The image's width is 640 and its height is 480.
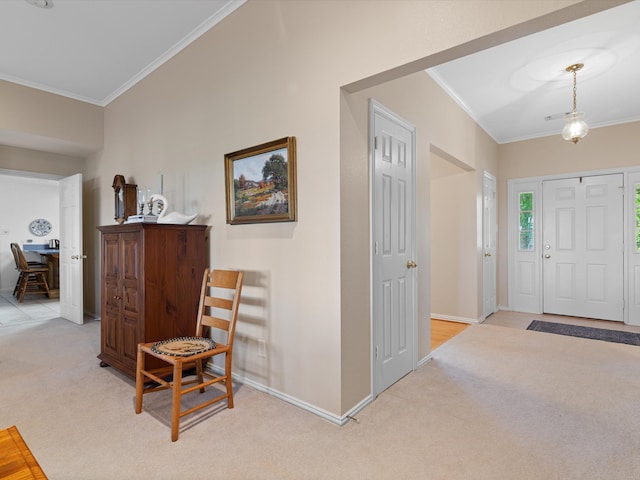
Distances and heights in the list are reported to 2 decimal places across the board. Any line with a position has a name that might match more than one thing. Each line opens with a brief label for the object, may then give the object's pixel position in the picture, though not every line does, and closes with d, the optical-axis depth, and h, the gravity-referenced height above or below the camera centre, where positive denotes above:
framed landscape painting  2.31 +0.42
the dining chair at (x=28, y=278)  6.41 -0.73
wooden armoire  2.55 -0.36
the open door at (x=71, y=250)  4.56 -0.14
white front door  4.86 -0.15
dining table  7.21 -0.52
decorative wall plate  8.09 +0.33
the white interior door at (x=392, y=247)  2.48 -0.07
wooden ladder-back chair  1.98 -0.71
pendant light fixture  3.52 +1.16
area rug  4.01 -1.22
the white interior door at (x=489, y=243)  4.98 -0.08
